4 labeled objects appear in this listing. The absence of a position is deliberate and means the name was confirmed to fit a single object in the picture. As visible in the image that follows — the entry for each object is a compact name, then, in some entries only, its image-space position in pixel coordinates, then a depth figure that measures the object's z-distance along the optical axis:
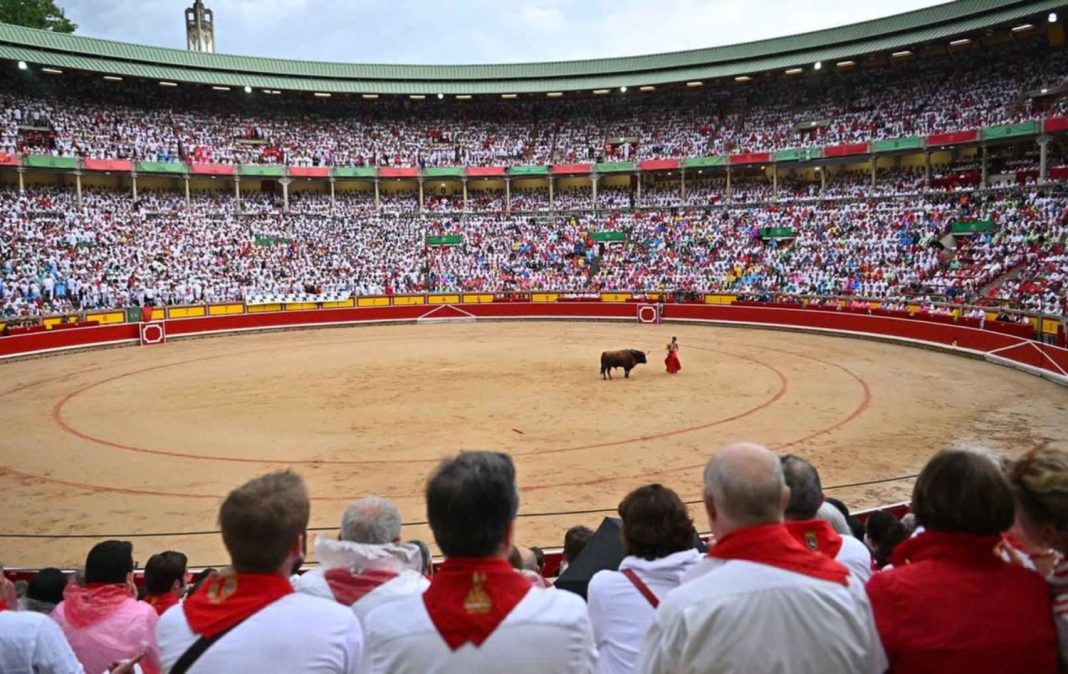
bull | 21.75
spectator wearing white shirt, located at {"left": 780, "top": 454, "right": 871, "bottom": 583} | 3.86
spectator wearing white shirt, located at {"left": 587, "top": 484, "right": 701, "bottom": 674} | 3.51
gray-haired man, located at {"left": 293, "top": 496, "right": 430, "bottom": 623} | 3.35
